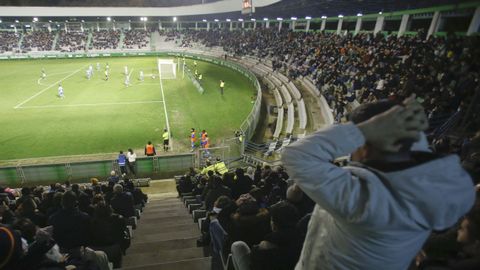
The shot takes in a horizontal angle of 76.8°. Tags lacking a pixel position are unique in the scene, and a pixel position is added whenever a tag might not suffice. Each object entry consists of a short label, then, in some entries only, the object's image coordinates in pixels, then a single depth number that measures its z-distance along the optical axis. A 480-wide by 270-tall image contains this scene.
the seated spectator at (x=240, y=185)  7.42
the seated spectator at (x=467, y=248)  2.30
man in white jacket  1.37
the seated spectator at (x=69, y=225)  4.57
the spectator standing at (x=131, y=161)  13.67
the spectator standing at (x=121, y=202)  6.87
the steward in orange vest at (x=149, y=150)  14.91
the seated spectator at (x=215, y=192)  6.66
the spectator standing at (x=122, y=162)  13.34
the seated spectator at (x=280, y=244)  3.23
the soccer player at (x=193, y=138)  16.76
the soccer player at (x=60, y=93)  26.84
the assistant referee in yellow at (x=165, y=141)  16.56
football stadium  1.45
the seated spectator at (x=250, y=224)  4.23
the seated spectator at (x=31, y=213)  5.84
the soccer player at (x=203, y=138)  16.23
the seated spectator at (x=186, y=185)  10.48
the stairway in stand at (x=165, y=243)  4.86
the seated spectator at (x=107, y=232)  5.01
